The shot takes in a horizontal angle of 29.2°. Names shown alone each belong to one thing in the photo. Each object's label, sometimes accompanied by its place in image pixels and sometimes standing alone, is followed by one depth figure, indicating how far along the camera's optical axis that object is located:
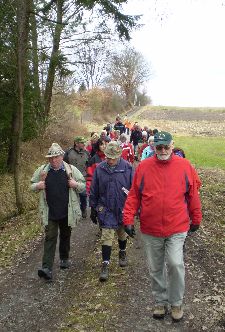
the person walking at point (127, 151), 12.61
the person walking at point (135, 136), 22.84
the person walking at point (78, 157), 10.85
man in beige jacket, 7.11
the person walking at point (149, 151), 10.02
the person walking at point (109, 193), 7.00
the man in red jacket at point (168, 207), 5.29
